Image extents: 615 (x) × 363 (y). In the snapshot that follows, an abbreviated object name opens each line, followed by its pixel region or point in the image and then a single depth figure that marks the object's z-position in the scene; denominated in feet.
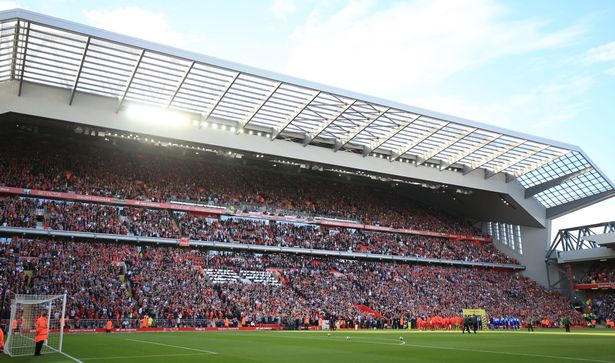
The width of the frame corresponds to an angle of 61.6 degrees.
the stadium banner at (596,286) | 184.58
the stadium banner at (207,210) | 135.95
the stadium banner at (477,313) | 136.69
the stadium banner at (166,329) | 102.89
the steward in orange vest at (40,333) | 50.16
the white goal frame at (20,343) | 53.78
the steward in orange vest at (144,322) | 109.54
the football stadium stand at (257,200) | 115.85
